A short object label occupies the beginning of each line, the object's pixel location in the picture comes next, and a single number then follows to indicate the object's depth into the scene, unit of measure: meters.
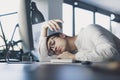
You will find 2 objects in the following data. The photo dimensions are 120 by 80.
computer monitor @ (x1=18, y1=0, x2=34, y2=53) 1.29
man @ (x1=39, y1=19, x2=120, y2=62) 1.40
